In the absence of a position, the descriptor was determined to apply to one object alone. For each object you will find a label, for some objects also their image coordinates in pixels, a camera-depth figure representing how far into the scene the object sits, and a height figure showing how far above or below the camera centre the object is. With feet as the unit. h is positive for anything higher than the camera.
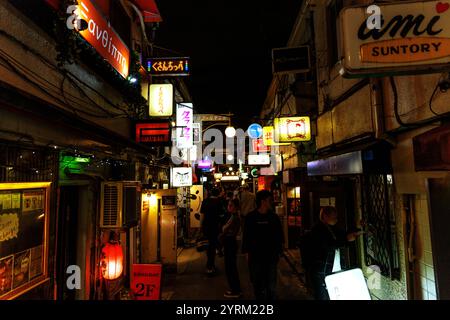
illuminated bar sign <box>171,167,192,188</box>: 45.05 +1.39
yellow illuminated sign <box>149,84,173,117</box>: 32.71 +9.76
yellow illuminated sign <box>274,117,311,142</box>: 34.81 +6.63
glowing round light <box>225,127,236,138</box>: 62.66 +11.59
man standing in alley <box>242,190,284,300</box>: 20.42 -4.36
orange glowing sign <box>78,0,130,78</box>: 18.73 +11.27
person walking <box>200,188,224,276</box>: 32.45 -4.46
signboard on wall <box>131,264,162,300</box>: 19.74 -6.55
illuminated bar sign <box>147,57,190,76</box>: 31.83 +13.46
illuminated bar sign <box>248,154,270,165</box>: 58.15 +5.06
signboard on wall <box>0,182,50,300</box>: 12.80 -2.31
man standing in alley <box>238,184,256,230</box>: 45.39 -2.96
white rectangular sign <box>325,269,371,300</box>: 14.94 -5.45
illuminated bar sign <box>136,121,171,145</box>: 29.19 +5.55
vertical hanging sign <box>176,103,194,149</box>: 41.11 +8.77
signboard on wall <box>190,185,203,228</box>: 56.80 -3.69
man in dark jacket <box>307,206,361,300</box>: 18.22 -4.03
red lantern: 20.92 -5.39
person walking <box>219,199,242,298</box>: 25.71 -5.89
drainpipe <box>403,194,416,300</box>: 16.40 -3.34
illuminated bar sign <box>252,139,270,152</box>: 58.65 +7.74
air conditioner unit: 21.06 -1.31
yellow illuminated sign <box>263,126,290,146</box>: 50.68 +8.58
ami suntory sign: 11.21 +5.69
